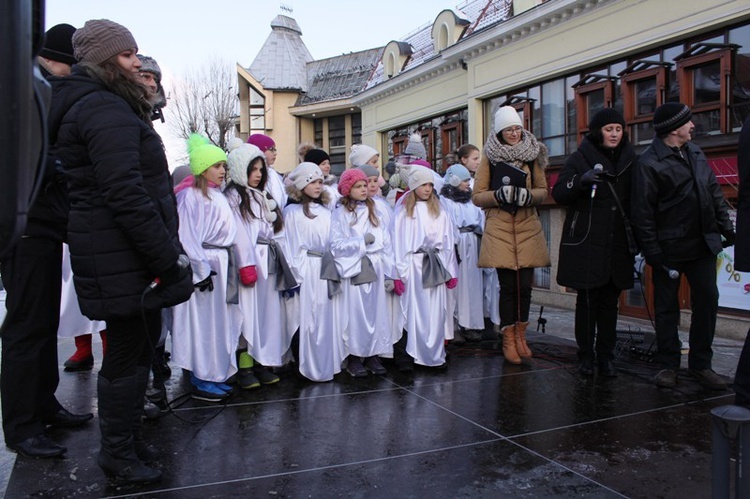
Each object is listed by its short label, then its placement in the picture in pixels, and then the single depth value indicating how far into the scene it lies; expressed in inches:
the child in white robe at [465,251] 261.0
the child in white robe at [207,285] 175.9
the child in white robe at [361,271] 204.7
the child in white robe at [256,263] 187.9
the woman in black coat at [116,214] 111.2
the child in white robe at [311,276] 200.2
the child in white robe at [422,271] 216.1
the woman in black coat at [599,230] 198.7
